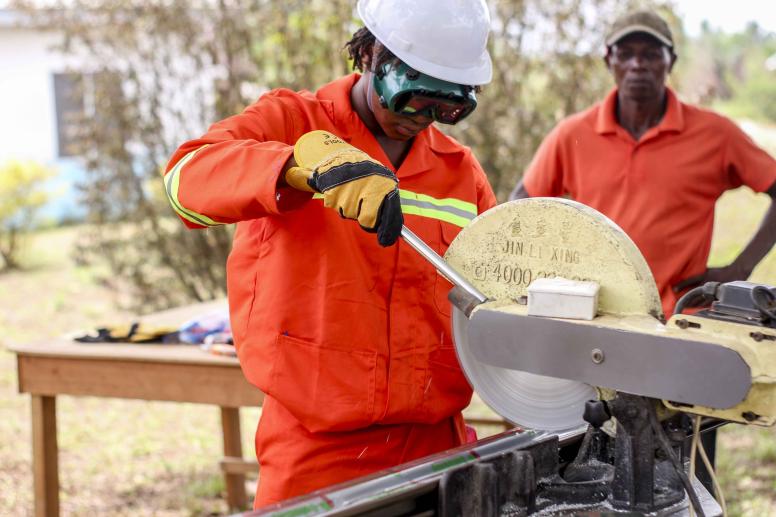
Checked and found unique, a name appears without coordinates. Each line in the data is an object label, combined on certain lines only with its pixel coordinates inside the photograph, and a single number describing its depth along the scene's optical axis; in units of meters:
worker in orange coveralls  2.21
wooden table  3.89
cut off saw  1.68
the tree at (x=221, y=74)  6.43
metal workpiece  1.72
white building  13.41
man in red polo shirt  3.86
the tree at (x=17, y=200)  11.57
